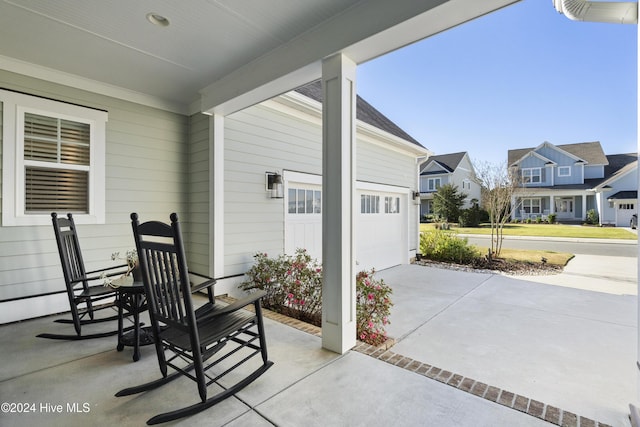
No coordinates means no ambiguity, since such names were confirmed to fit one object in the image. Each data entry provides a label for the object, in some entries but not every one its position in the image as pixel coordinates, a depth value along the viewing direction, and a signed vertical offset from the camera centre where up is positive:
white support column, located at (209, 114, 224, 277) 4.30 +0.35
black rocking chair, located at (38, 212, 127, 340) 2.84 -0.62
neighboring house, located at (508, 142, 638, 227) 17.72 +2.26
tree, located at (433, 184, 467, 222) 18.67 +0.90
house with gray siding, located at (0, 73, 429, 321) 3.43 +0.46
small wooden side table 2.50 -0.85
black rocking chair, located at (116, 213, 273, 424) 1.79 -0.71
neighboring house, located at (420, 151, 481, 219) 22.44 +3.09
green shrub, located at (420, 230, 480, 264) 8.37 -1.01
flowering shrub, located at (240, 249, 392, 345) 3.27 -1.04
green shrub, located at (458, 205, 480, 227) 18.70 -0.20
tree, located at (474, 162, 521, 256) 9.27 +0.91
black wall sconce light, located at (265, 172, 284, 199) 4.98 +0.53
